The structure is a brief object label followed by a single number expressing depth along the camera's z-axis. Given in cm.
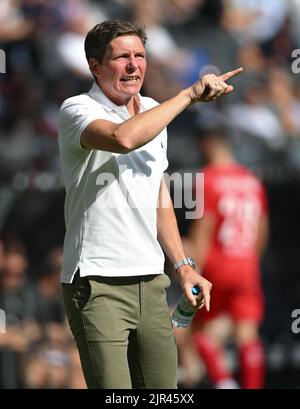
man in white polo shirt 711
